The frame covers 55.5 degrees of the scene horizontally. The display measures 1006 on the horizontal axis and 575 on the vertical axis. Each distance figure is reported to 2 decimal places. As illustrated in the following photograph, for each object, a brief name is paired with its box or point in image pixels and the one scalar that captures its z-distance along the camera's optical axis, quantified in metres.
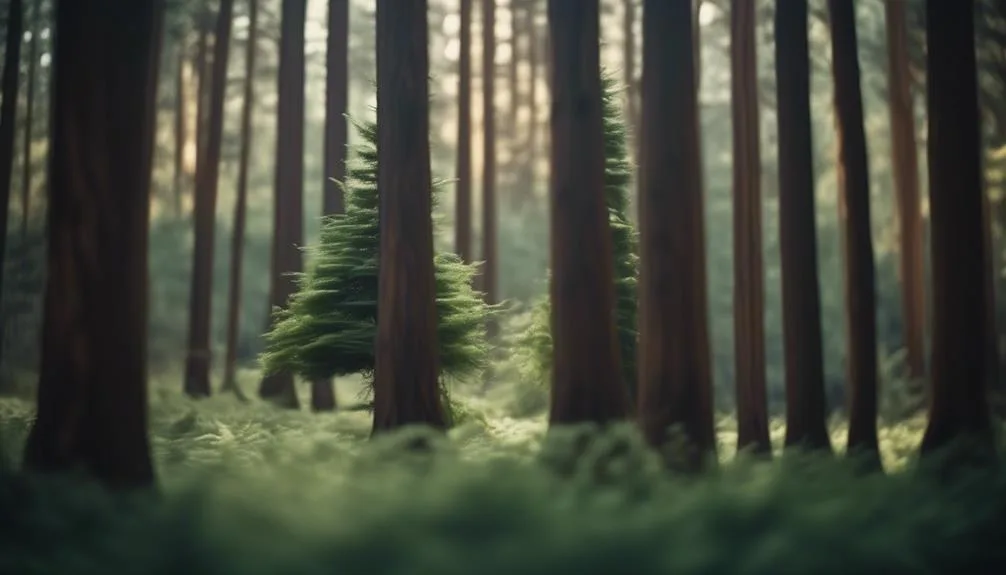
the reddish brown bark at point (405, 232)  11.20
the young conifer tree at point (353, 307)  13.76
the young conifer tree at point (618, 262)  16.36
